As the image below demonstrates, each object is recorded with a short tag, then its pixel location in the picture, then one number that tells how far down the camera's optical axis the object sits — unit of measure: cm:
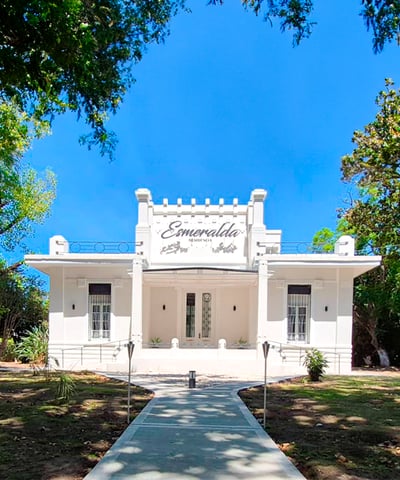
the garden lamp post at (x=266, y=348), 712
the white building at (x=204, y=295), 1722
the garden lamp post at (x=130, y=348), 756
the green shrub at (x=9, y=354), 2161
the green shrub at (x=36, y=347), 1878
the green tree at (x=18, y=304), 2123
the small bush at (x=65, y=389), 871
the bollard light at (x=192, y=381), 1121
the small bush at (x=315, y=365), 1327
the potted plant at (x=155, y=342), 1927
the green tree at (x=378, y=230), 1337
